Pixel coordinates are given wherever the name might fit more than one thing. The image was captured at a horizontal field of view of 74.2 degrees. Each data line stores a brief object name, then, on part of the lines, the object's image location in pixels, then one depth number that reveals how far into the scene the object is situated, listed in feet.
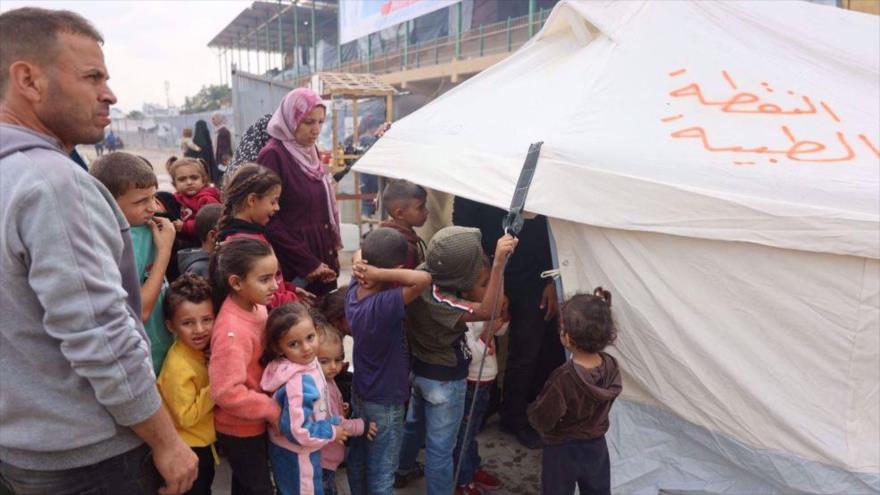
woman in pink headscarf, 9.41
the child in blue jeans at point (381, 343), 7.61
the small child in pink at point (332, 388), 7.95
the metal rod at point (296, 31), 77.81
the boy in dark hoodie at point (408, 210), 9.92
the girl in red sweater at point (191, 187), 9.90
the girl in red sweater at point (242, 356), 6.48
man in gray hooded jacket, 4.00
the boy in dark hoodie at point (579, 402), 7.21
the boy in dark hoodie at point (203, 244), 7.80
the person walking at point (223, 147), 27.58
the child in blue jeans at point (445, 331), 8.00
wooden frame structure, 25.89
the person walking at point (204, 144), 24.40
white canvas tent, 7.54
